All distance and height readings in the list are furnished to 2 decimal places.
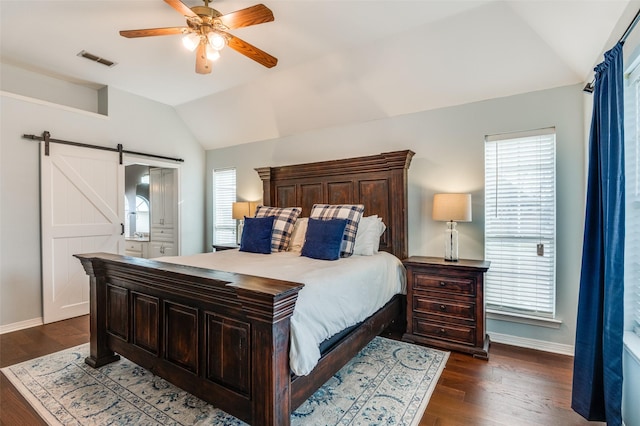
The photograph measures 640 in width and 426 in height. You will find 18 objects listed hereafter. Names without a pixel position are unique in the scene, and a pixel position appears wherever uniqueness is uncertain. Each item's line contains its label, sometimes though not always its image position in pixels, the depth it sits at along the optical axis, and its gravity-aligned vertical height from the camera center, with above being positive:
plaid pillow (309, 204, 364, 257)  3.13 -0.09
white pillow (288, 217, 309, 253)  3.48 -0.32
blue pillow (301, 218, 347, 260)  2.89 -0.31
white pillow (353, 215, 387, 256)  3.24 -0.30
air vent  3.34 +1.66
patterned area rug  1.87 -1.27
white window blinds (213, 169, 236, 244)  5.20 +0.04
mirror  7.03 +0.20
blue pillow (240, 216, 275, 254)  3.32 -0.30
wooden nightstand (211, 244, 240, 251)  4.35 -0.56
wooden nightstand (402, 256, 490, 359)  2.73 -0.90
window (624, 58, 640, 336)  1.73 +0.01
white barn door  3.61 -0.11
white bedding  1.65 -0.56
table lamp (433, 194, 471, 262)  2.89 -0.05
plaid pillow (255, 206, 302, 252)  3.46 -0.19
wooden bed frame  1.49 -0.77
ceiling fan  2.14 +1.31
